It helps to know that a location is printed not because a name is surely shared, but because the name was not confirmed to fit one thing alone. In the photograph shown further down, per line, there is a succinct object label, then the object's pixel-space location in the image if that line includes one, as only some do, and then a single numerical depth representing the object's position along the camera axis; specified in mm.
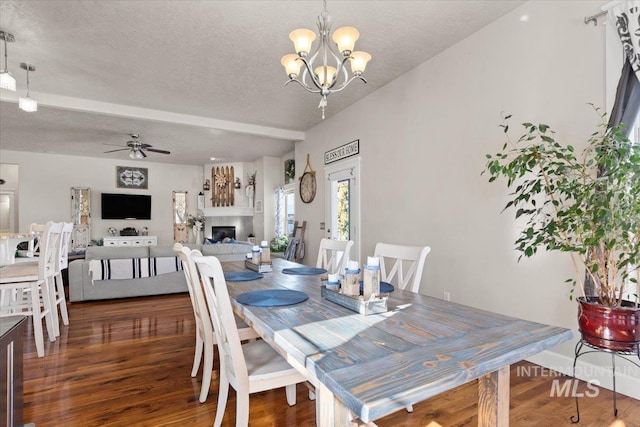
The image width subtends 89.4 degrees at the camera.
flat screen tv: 8141
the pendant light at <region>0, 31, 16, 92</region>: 2711
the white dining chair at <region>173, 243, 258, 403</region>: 1754
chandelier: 1988
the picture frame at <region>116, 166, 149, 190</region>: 8383
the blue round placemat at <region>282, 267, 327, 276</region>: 2323
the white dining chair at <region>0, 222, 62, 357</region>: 2699
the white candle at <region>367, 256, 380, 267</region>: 1455
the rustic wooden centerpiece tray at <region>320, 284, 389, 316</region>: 1357
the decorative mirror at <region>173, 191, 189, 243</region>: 8992
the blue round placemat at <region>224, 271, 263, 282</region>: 2076
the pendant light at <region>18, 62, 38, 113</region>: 3193
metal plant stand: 1581
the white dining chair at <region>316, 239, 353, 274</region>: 2518
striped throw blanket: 4336
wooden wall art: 9031
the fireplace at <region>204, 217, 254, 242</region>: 9008
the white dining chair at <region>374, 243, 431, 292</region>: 1988
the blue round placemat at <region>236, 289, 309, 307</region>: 1518
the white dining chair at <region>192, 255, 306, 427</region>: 1290
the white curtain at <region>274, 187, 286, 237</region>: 7816
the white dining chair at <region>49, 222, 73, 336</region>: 3160
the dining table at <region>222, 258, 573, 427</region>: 800
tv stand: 7959
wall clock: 5770
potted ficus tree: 1520
